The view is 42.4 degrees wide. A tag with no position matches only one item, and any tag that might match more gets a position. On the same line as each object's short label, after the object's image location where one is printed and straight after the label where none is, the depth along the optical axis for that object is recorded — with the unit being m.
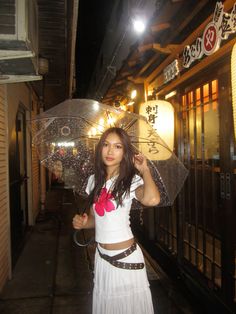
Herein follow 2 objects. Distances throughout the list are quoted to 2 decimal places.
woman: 2.99
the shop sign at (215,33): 3.69
